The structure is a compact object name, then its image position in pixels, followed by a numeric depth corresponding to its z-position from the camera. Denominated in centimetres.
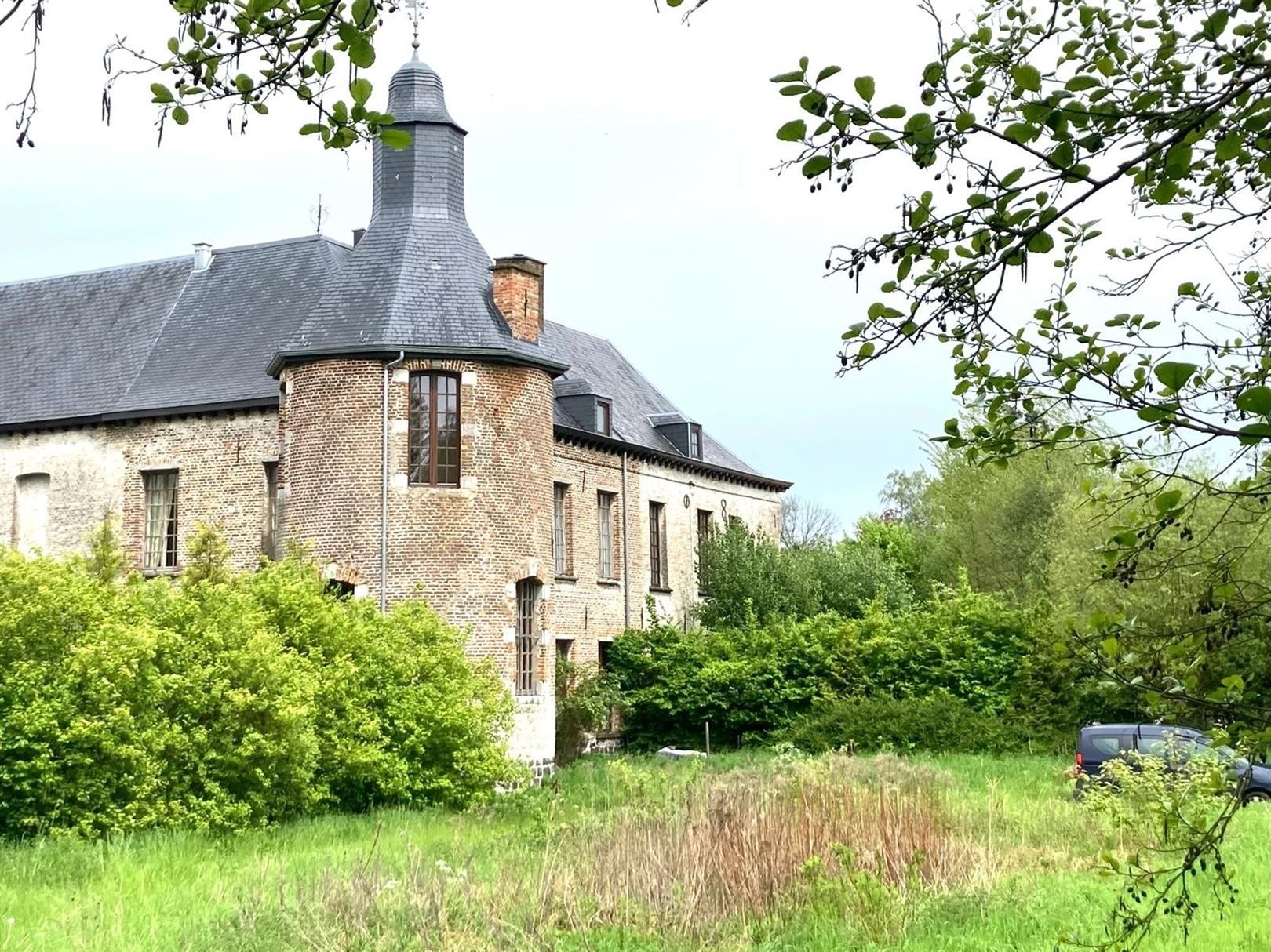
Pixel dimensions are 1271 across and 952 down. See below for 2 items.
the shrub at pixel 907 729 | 2283
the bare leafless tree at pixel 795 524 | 5486
